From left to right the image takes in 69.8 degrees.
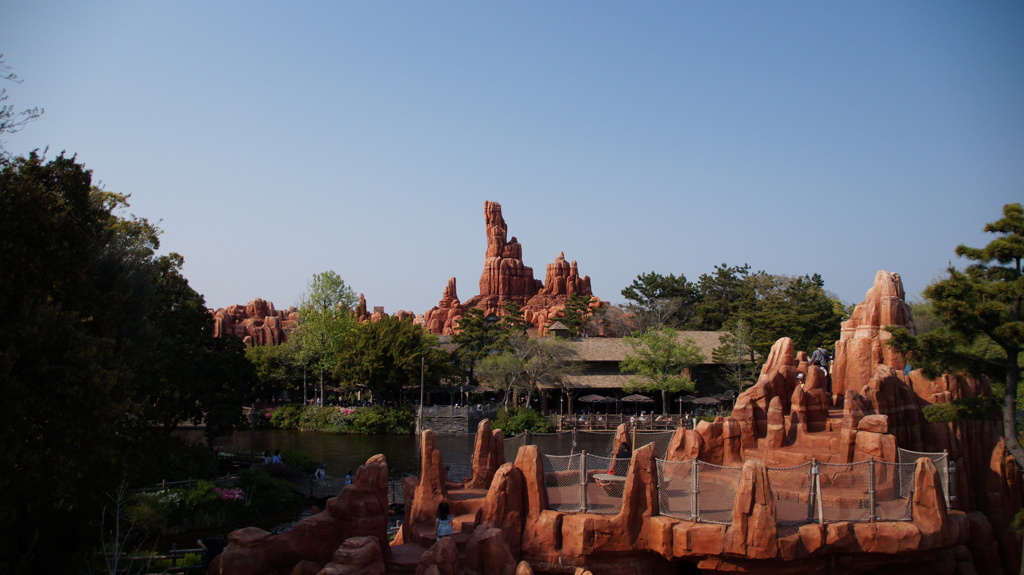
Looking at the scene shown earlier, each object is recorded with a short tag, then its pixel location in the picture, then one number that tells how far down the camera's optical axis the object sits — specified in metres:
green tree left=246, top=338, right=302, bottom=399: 52.03
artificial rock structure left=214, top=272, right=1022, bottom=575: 12.09
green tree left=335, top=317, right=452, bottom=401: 46.78
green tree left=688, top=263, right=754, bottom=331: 67.94
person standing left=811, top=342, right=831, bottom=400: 24.00
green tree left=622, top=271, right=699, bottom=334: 68.25
